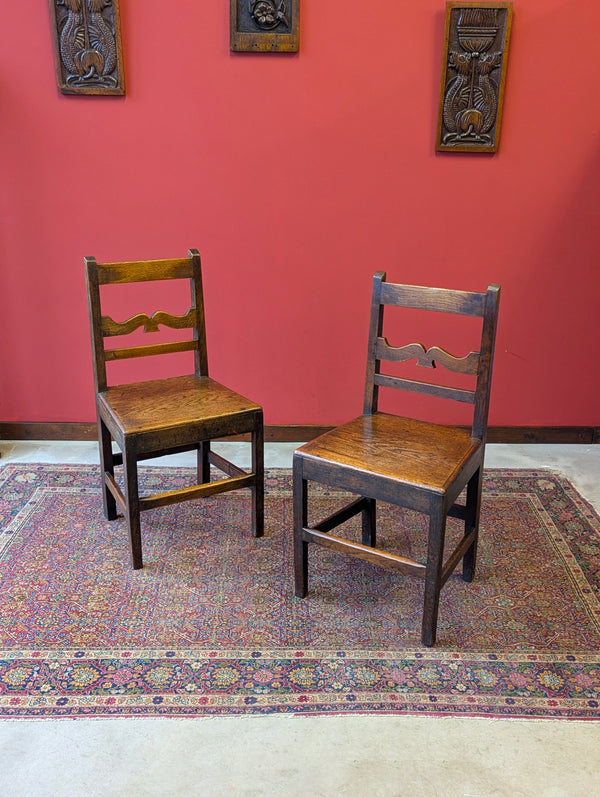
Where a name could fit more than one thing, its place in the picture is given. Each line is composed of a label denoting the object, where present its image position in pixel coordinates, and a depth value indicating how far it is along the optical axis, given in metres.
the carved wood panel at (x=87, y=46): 2.89
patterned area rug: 1.89
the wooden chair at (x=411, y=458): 1.99
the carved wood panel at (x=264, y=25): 2.89
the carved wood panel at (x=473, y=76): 2.89
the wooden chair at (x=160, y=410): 2.34
